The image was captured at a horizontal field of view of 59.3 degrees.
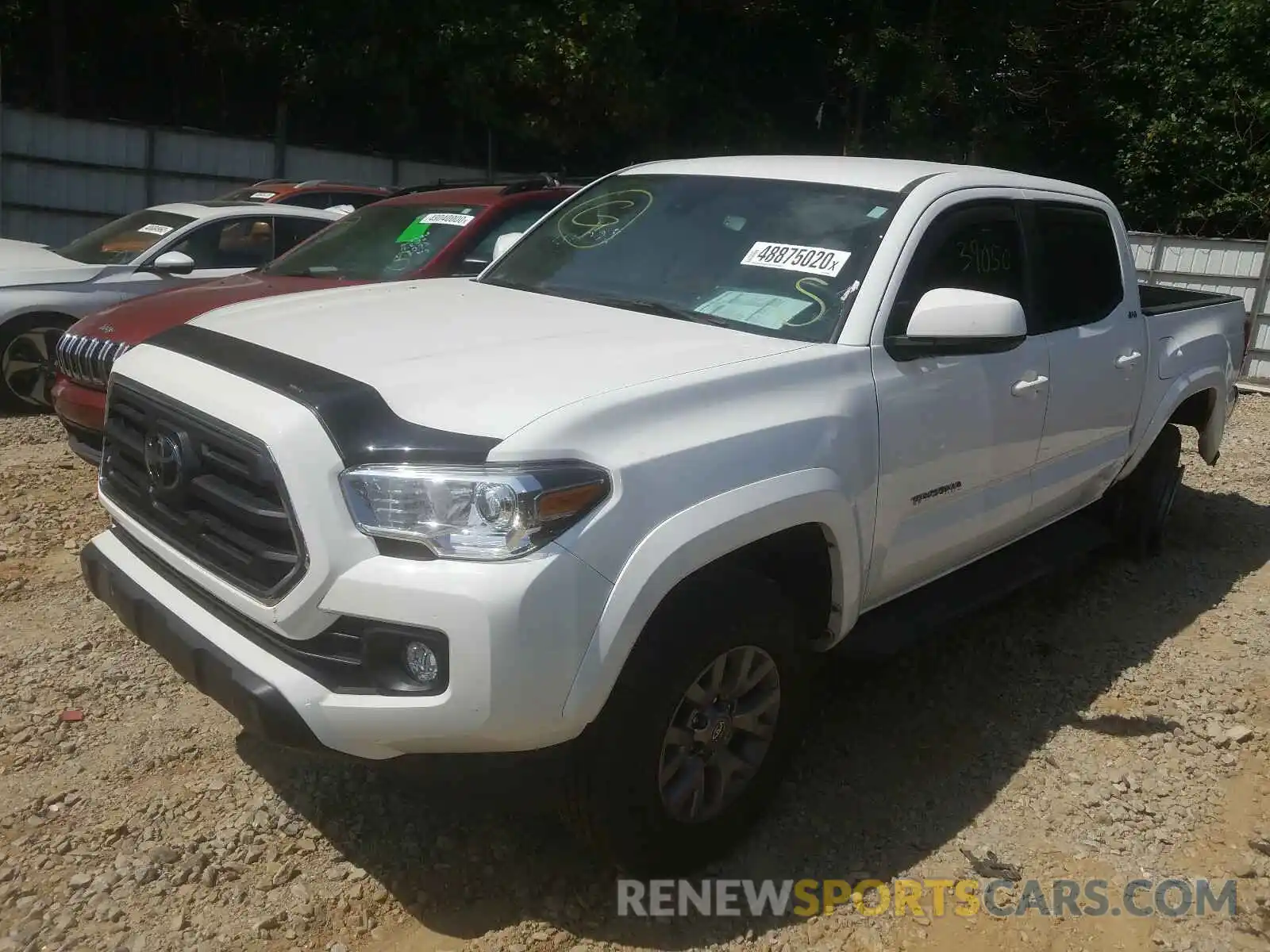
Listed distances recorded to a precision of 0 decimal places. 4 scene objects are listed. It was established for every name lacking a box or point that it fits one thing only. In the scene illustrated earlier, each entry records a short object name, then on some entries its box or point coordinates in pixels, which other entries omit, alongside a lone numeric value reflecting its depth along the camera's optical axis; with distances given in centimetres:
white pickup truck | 236
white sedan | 673
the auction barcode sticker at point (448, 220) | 616
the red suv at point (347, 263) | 519
